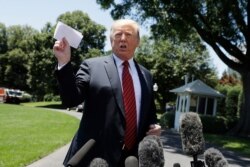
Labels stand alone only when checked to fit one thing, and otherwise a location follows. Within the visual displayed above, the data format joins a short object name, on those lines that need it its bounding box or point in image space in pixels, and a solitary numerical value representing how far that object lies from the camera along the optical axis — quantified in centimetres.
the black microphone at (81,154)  235
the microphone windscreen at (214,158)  241
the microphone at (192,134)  245
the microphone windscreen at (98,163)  207
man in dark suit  282
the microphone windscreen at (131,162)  215
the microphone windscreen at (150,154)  199
